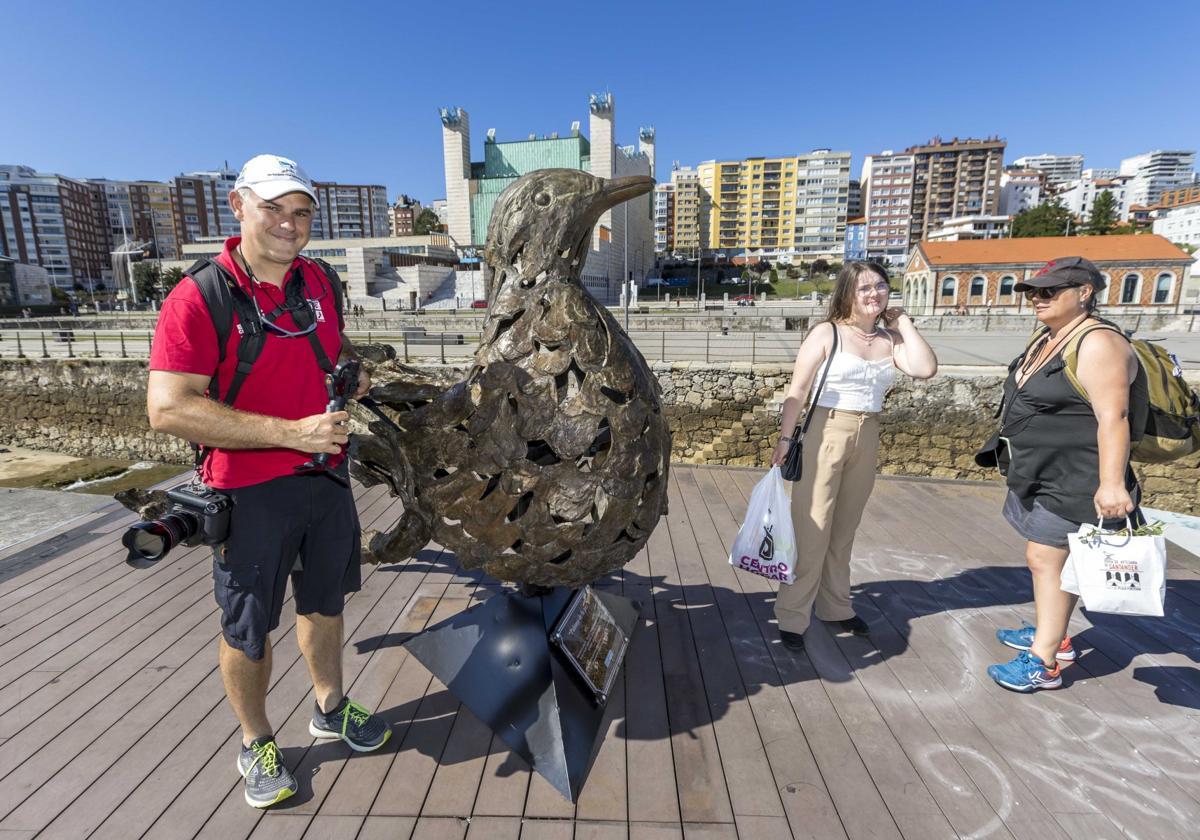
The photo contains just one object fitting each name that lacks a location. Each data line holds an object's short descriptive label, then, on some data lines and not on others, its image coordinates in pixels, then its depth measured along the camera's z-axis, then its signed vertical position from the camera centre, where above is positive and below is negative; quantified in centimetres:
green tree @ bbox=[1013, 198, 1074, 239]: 5356 +657
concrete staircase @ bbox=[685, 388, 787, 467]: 804 -182
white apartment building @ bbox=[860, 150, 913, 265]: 8819 +1385
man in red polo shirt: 172 -36
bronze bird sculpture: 223 -48
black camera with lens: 172 -63
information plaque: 262 -151
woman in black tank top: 233 -58
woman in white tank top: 287 -50
